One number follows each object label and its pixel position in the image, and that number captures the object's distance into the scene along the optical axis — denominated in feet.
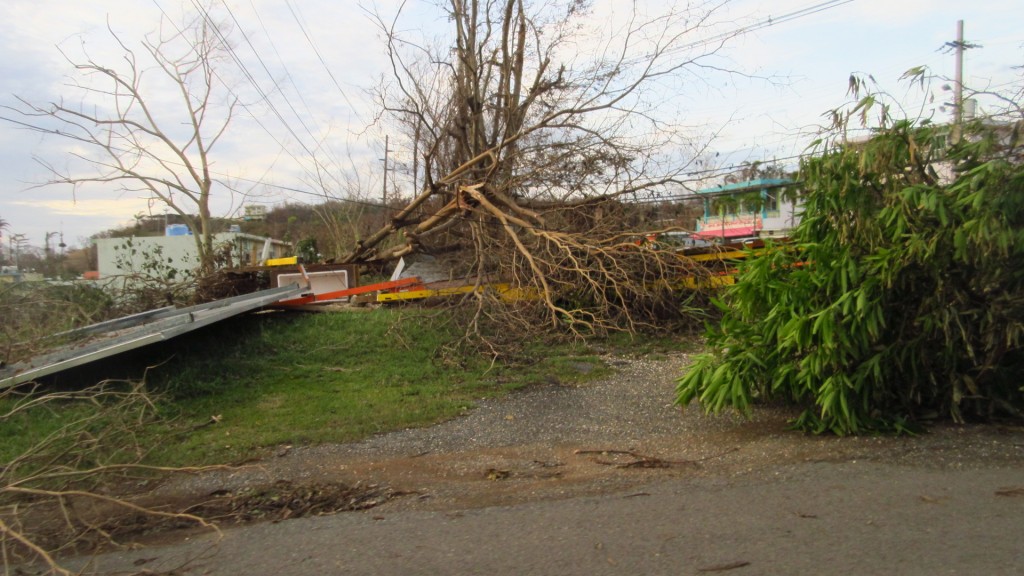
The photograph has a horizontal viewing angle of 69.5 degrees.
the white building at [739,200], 42.20
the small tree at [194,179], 50.78
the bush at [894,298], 19.58
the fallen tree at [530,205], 39.84
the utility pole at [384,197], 76.77
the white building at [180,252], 50.85
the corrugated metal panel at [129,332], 26.81
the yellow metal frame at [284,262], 53.31
